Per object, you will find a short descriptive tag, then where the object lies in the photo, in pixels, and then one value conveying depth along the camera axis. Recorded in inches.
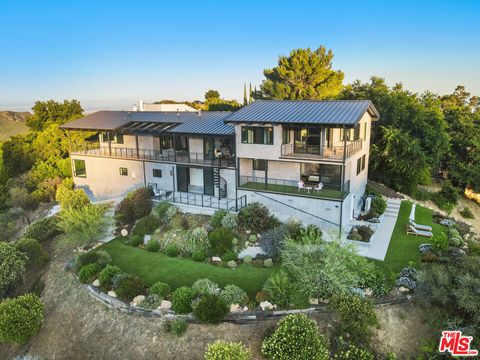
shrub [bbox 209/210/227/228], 913.6
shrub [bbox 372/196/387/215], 1039.0
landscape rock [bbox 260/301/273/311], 601.1
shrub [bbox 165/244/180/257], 825.5
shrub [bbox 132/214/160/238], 937.5
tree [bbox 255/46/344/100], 1760.6
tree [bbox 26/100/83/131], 1827.0
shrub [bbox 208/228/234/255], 810.2
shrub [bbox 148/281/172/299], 657.0
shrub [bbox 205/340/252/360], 496.7
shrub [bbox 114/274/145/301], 666.2
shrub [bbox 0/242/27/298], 747.4
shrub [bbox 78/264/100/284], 734.4
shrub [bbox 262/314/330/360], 502.7
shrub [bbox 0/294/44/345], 623.5
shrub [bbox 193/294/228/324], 582.2
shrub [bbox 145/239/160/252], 858.8
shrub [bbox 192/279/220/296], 643.5
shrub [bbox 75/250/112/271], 783.1
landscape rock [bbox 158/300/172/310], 628.4
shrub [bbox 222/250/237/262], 779.4
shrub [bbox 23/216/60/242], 933.2
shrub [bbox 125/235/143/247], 893.2
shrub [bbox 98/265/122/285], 714.8
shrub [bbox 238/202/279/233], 880.9
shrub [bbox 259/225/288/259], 775.7
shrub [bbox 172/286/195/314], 610.9
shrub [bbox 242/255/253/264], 770.2
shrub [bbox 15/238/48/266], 829.2
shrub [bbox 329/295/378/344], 542.3
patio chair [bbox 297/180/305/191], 933.2
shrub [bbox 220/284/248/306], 616.4
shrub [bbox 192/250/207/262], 791.2
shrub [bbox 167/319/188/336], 583.8
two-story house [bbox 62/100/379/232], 906.7
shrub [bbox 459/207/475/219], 1378.0
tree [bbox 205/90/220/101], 3420.3
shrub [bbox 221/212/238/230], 890.7
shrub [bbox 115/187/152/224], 1003.3
